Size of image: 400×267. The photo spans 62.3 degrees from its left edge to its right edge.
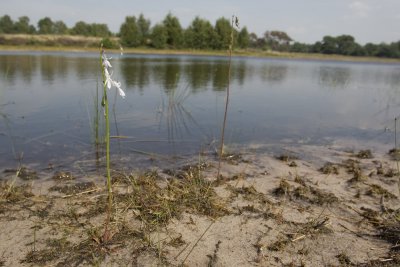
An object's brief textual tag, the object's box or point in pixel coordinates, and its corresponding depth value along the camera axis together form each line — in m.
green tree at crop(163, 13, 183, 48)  63.72
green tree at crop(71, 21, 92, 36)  78.81
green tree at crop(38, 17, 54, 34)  80.25
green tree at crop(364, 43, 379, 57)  93.43
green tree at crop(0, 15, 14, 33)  82.14
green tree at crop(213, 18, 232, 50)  68.81
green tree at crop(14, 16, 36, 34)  78.81
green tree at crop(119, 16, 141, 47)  60.97
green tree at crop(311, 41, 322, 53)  106.21
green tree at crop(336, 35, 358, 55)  96.38
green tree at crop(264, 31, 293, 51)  117.16
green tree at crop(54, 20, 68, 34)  82.38
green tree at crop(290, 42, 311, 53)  111.46
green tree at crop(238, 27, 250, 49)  76.56
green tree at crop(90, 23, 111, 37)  74.65
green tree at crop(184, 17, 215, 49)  67.00
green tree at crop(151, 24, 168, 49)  61.16
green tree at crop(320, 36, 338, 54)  102.71
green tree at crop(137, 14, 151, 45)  65.44
